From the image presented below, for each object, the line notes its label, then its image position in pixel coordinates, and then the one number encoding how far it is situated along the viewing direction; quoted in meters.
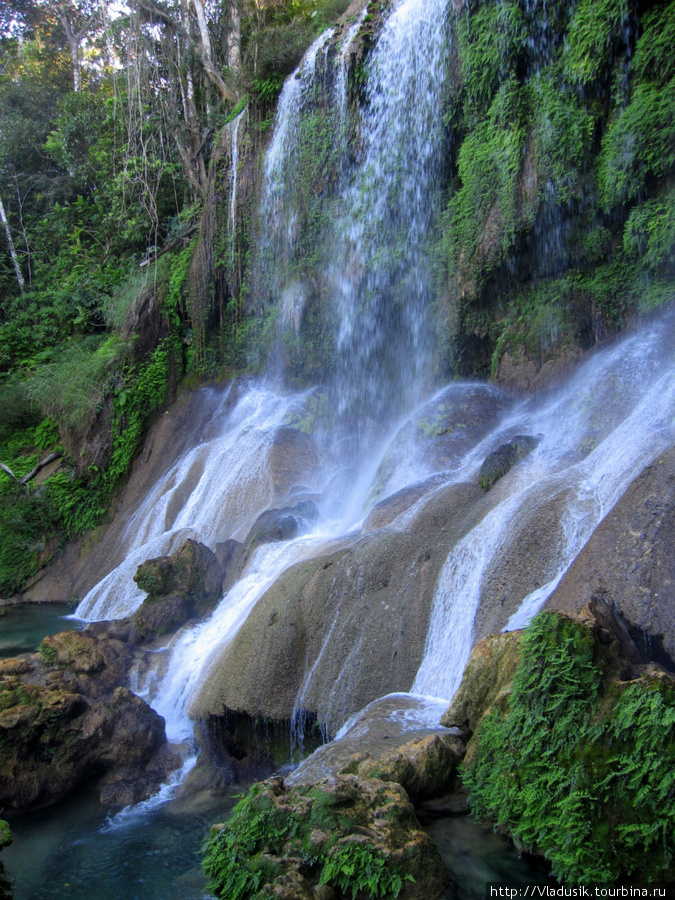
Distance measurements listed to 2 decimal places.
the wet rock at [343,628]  7.01
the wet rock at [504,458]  8.80
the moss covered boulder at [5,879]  4.16
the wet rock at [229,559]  10.72
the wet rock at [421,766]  4.73
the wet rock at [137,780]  7.03
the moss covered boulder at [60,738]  6.94
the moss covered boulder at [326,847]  3.81
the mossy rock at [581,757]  3.80
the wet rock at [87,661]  8.39
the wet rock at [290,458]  13.65
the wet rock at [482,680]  5.08
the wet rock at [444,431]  11.27
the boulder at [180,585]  10.33
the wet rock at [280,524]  10.91
